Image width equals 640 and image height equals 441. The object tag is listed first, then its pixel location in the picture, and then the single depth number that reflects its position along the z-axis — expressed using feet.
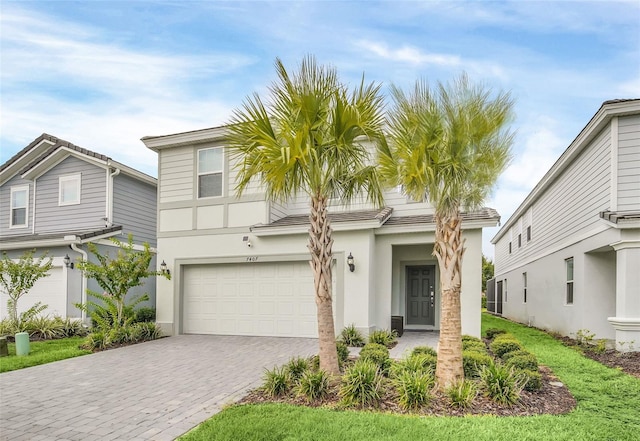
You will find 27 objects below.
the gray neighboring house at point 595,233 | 30.45
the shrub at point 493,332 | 36.63
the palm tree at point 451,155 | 19.79
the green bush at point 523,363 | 21.97
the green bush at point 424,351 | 25.20
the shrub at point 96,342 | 33.94
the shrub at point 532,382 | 19.81
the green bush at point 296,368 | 20.74
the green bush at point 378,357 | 22.65
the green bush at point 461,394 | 17.51
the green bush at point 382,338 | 33.06
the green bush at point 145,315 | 44.96
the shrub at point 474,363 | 21.40
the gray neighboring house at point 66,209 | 44.52
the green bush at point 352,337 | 33.86
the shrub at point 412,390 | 17.65
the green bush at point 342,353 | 25.20
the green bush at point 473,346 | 25.45
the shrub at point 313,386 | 18.72
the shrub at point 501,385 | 17.97
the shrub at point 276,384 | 19.69
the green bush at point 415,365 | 20.63
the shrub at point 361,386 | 18.04
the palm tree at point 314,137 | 20.10
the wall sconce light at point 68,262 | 43.83
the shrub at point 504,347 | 26.62
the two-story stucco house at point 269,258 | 35.60
